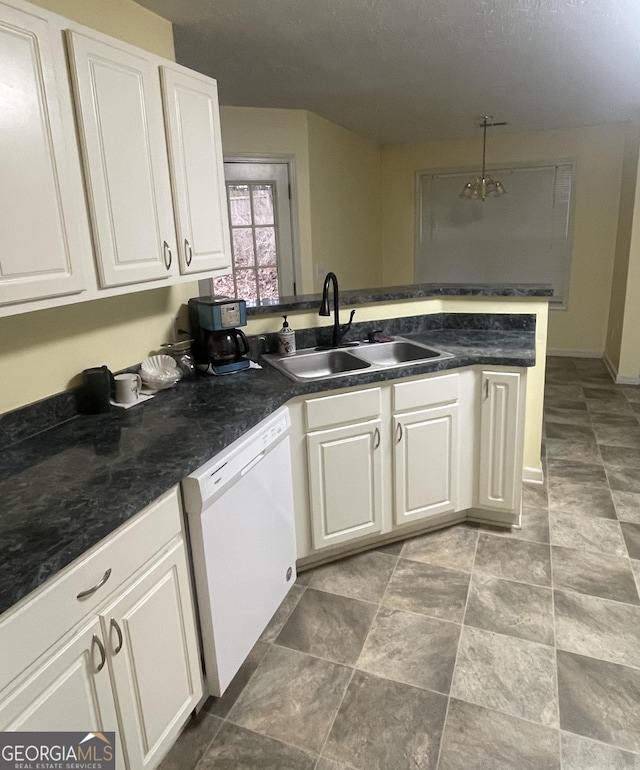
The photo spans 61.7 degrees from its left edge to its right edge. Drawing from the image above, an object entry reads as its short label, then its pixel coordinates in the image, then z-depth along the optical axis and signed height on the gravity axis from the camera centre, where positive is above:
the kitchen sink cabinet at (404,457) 2.28 -0.94
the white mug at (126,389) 1.98 -0.48
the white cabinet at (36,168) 1.33 +0.23
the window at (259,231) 4.14 +0.15
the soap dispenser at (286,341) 2.61 -0.43
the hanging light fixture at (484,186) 5.24 +0.54
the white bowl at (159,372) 2.12 -0.46
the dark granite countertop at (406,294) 2.67 -0.26
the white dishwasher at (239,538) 1.55 -0.91
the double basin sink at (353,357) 2.59 -0.53
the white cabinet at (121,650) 1.03 -0.86
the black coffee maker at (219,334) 2.25 -0.35
